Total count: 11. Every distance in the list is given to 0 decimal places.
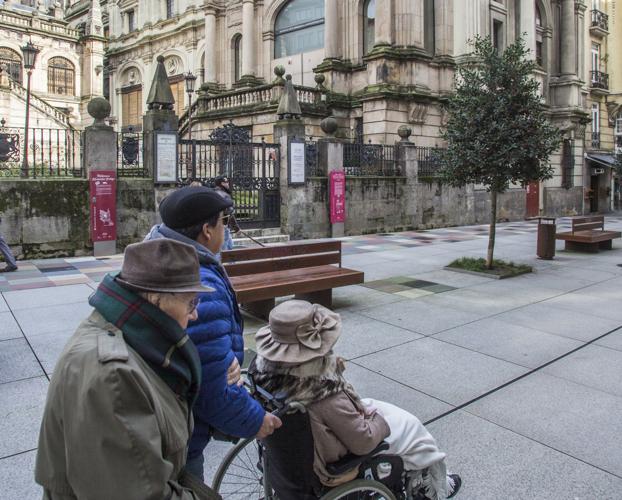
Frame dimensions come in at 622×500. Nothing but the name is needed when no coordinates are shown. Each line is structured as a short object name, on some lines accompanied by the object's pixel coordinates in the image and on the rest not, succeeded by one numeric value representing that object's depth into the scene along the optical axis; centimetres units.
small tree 1039
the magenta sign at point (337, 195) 1658
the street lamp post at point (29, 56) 1717
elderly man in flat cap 218
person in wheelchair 242
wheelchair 244
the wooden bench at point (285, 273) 658
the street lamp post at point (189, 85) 2342
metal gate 1473
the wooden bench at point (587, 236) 1315
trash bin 1213
